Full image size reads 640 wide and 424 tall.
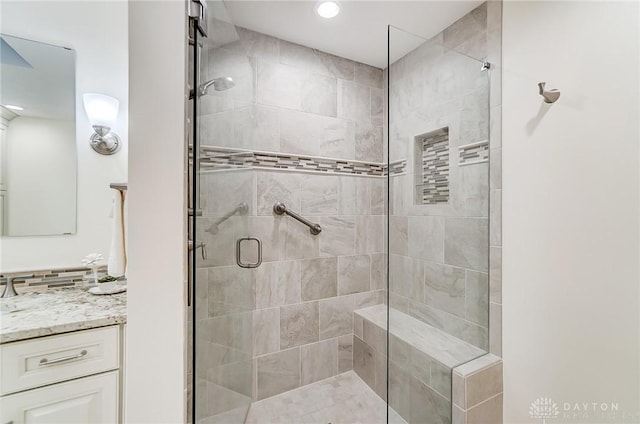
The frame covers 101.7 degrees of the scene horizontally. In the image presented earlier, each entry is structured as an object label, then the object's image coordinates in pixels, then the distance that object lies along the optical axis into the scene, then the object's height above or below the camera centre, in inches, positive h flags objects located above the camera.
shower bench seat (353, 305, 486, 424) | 49.8 -30.0
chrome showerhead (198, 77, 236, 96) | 40.2 +22.2
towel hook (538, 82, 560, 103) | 43.9 +20.2
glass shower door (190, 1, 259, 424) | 38.5 -3.0
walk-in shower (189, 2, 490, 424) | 45.8 -3.0
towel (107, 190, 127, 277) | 52.6 -5.9
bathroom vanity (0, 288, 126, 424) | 38.3 -23.9
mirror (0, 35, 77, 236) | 54.2 +15.7
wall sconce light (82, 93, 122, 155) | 59.3 +21.4
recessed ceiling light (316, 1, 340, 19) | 55.8 +44.5
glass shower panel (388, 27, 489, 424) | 50.4 -1.8
